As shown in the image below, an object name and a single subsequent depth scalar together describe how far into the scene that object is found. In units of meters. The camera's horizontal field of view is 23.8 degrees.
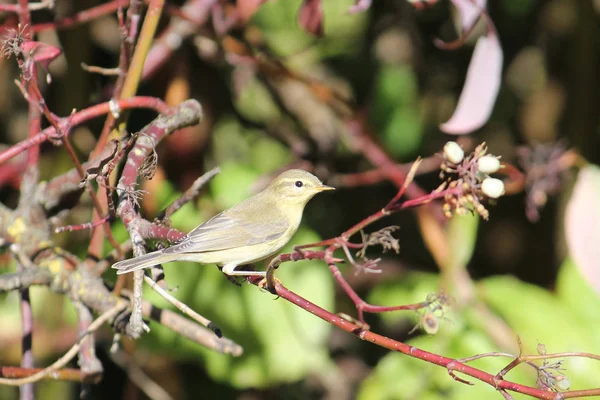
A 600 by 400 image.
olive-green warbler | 4.23
